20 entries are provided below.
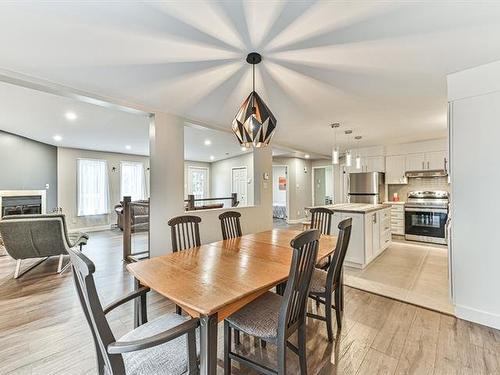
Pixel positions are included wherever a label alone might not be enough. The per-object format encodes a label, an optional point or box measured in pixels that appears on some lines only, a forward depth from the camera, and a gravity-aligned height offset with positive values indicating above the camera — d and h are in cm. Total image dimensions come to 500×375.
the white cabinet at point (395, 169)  596 +42
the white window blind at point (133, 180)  779 +30
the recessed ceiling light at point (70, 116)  408 +131
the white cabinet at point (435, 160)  538 +60
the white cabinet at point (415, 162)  563 +58
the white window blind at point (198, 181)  993 +30
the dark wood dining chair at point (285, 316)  134 -83
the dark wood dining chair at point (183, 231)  224 -43
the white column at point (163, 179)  346 +14
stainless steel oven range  509 -71
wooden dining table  116 -58
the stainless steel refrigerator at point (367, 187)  617 -2
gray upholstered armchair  329 -66
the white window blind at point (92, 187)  697 +7
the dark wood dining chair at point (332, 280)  196 -84
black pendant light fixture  195 +55
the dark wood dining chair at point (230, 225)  281 -45
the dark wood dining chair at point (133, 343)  98 -72
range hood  553 +30
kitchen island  370 -75
